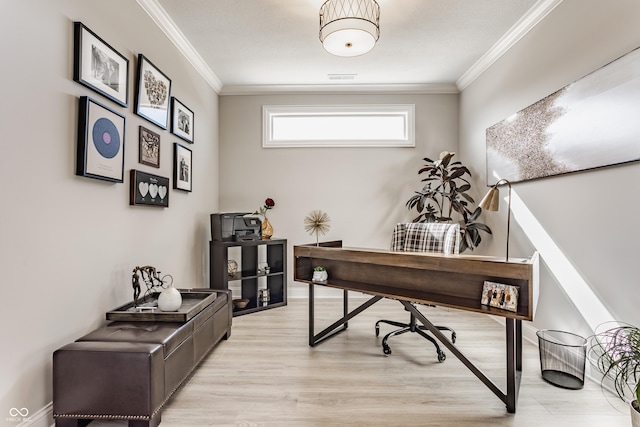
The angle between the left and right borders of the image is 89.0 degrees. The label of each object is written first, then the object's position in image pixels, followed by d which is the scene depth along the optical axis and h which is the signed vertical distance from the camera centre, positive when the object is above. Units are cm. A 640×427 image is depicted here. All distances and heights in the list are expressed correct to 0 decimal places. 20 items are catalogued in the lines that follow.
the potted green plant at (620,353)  154 -80
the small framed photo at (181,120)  311 +103
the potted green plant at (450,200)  366 +27
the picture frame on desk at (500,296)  180 -42
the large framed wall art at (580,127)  191 +68
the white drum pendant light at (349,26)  243 +148
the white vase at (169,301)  215 -52
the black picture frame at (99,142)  186 +50
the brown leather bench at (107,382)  163 -80
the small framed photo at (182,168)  312 +55
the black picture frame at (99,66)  184 +98
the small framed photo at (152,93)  248 +106
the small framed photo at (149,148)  254 +61
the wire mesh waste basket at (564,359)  215 -94
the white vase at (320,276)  273 -45
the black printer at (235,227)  372 -5
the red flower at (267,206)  417 +21
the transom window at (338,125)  446 +135
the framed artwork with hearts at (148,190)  241 +27
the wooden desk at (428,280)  182 -43
